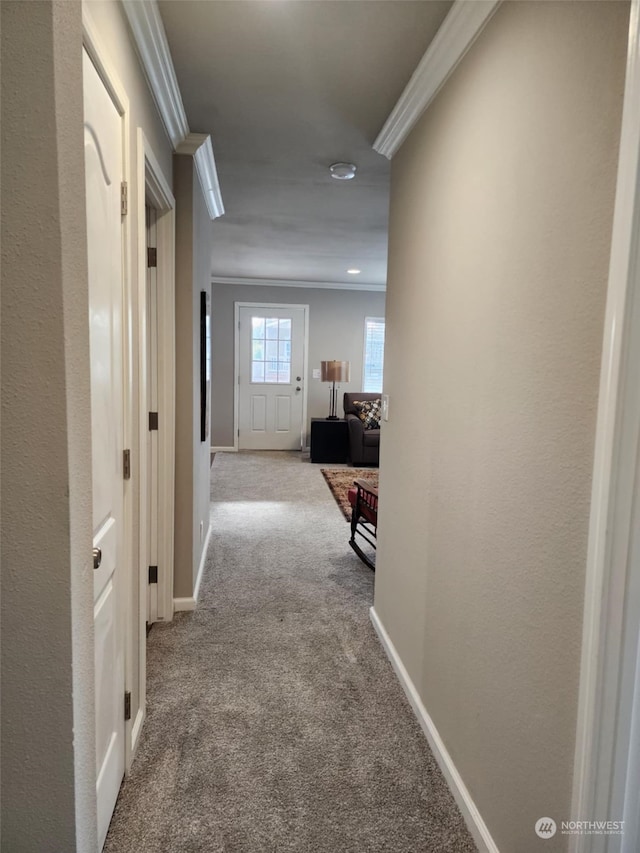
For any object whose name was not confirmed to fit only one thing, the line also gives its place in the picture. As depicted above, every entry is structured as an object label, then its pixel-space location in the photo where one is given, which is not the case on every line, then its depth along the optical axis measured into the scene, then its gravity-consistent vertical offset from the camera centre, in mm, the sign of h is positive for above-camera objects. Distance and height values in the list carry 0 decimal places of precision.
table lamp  6734 +27
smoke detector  2816 +1136
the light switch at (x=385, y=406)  2503 -157
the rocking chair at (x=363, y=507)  3352 -906
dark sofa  6500 -885
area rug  5020 -1204
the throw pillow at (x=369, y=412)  6691 -506
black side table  6734 -882
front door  7328 -52
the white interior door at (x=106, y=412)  1235 -121
